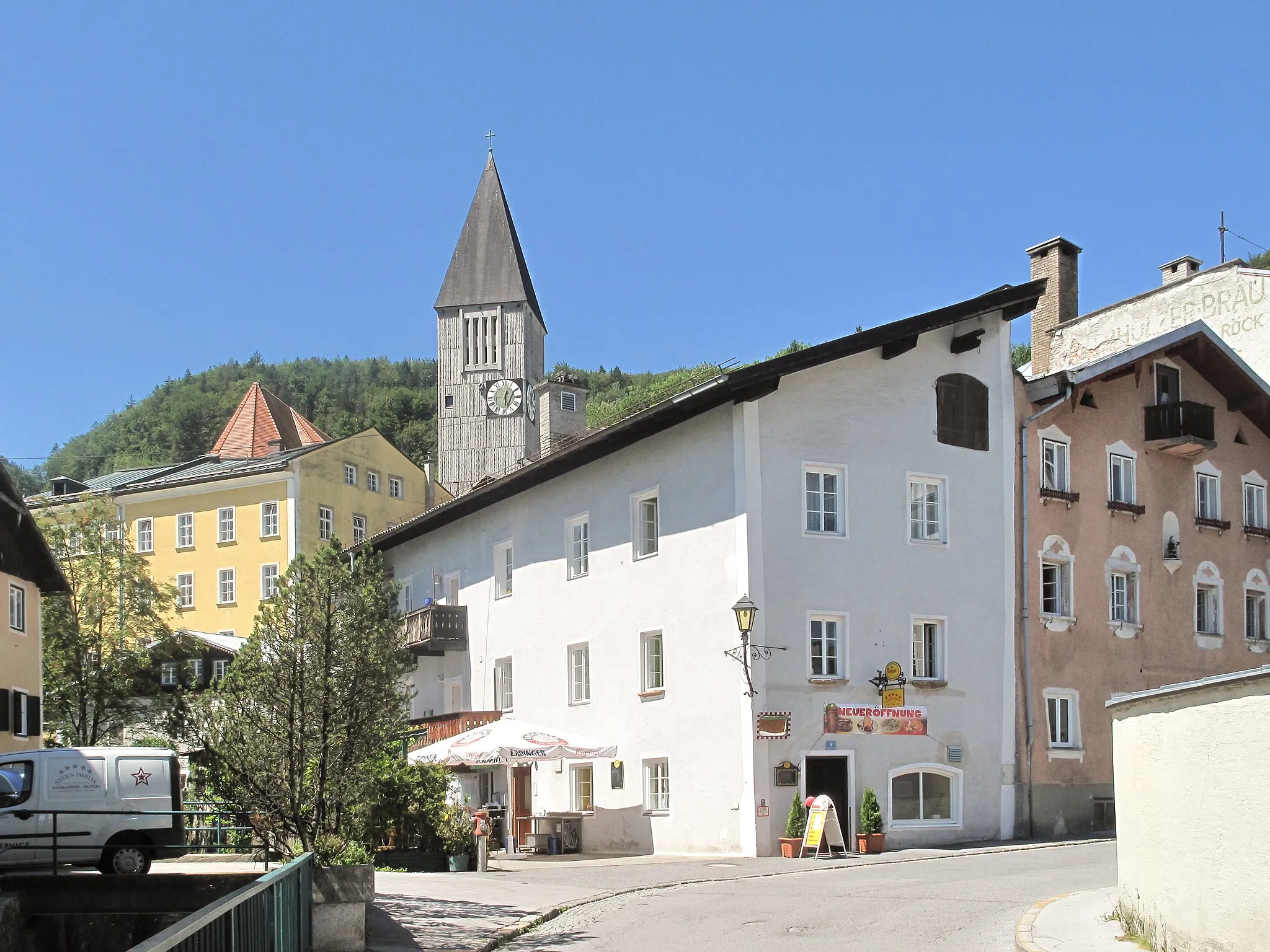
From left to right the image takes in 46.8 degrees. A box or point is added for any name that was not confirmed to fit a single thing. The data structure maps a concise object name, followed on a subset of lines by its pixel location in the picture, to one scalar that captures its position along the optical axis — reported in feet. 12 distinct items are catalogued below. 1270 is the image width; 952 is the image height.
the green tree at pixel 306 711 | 49.06
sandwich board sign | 79.30
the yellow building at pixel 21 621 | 109.19
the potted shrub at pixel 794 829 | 81.20
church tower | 345.51
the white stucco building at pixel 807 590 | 85.71
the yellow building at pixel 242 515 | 194.39
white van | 65.26
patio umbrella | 88.84
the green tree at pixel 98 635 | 142.51
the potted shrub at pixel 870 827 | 83.41
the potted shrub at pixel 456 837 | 81.76
